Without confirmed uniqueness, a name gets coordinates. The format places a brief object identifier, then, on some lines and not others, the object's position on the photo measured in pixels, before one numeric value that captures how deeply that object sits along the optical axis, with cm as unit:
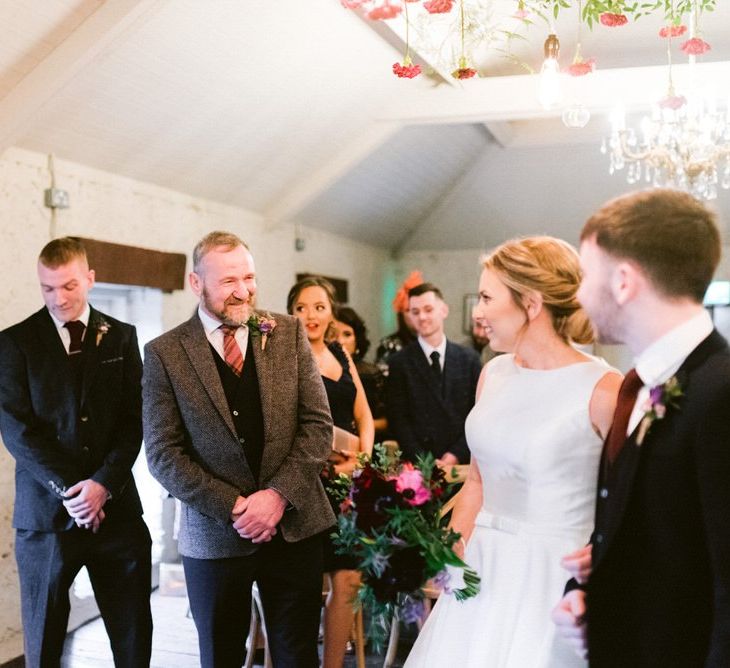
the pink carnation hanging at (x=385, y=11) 261
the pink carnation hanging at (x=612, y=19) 309
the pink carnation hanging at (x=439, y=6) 278
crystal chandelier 566
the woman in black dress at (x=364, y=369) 464
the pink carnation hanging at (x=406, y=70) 314
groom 132
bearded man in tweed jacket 260
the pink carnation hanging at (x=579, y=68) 329
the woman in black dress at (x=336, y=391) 353
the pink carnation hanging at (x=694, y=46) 324
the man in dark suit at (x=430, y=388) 452
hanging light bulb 350
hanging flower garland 281
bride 199
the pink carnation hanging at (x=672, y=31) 326
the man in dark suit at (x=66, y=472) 308
